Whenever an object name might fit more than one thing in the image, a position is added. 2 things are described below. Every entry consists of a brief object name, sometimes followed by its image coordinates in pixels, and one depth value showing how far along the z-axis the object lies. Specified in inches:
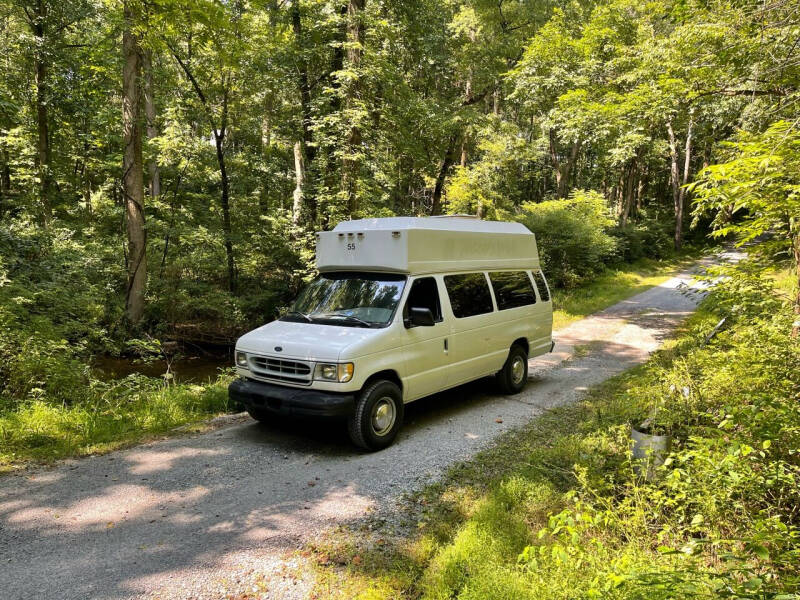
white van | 210.5
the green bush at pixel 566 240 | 753.6
